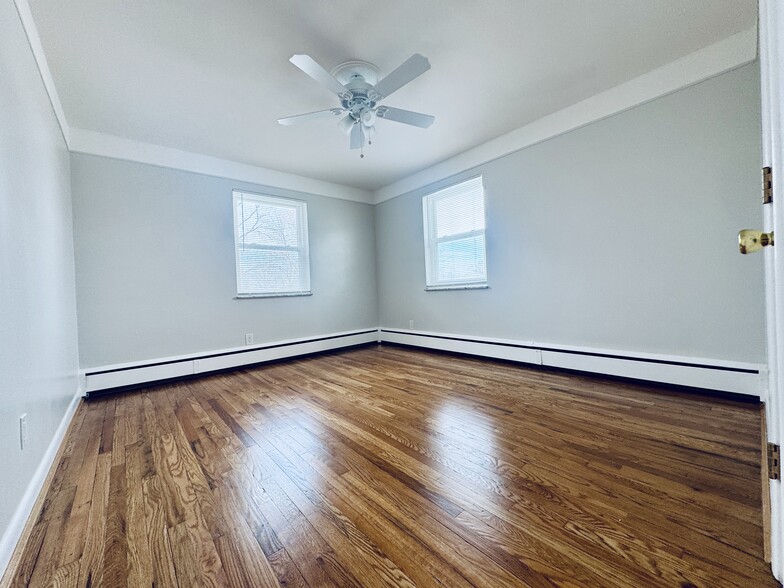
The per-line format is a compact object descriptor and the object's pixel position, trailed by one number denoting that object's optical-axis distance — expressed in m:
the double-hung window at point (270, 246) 3.83
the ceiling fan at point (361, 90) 1.86
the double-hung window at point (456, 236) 3.77
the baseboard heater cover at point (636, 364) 2.12
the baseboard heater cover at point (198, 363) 2.90
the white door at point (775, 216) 0.65
